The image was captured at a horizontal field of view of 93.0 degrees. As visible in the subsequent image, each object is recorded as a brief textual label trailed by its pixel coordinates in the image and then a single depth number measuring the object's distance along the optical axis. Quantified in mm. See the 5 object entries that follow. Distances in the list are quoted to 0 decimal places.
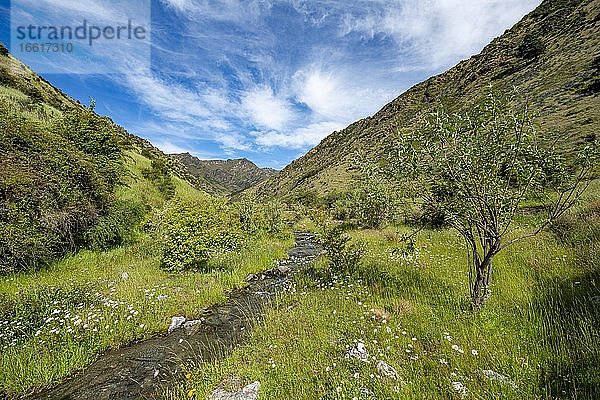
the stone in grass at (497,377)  4505
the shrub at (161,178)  32812
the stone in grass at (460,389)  4445
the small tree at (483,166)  6625
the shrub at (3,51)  44294
